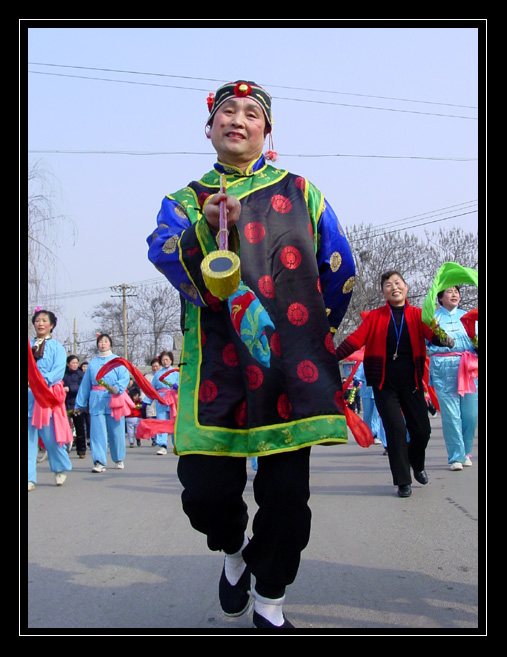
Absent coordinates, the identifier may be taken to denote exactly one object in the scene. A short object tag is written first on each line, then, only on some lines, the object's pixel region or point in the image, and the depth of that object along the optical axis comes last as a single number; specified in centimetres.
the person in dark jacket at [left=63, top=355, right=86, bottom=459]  1452
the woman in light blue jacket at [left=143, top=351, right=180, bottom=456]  1421
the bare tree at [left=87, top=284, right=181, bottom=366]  5381
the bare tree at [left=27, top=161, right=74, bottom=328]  1662
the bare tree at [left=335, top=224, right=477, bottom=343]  3366
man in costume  293
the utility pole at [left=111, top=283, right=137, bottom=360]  5178
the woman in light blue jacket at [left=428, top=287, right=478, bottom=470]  855
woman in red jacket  681
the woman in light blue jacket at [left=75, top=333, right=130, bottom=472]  1082
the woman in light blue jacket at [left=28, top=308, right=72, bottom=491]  866
